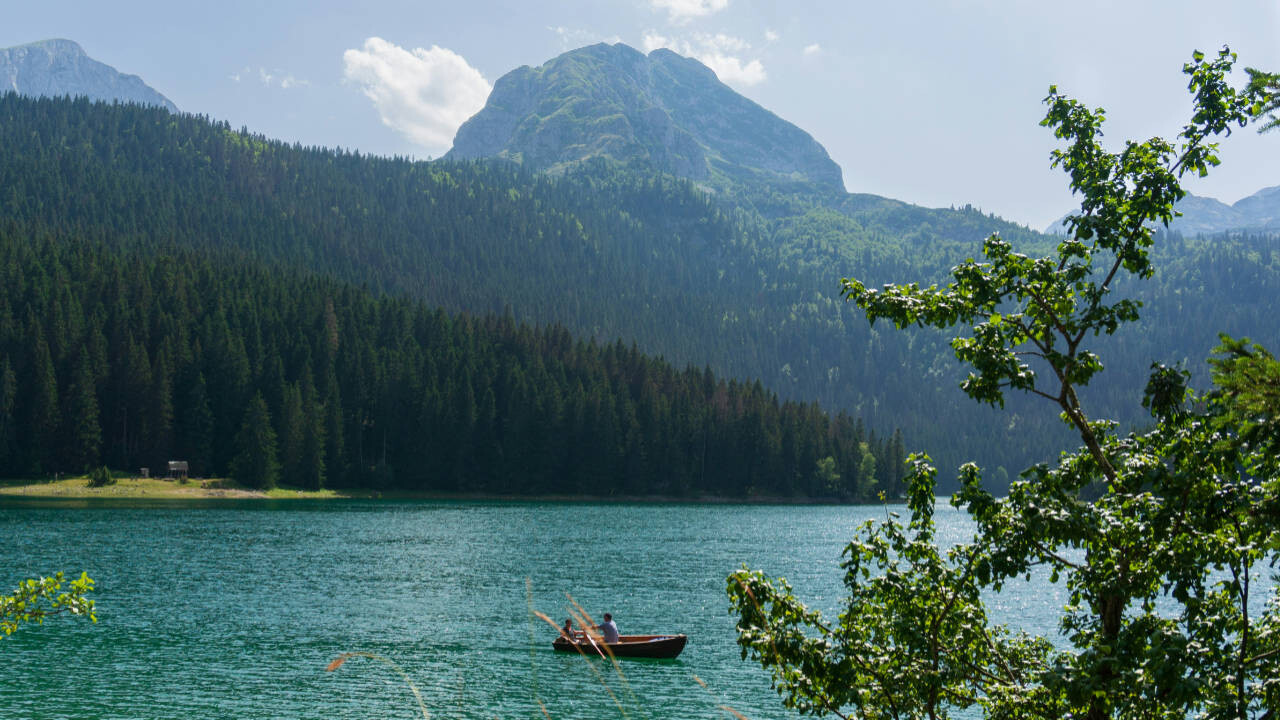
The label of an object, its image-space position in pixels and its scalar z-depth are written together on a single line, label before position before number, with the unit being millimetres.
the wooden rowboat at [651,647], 44469
